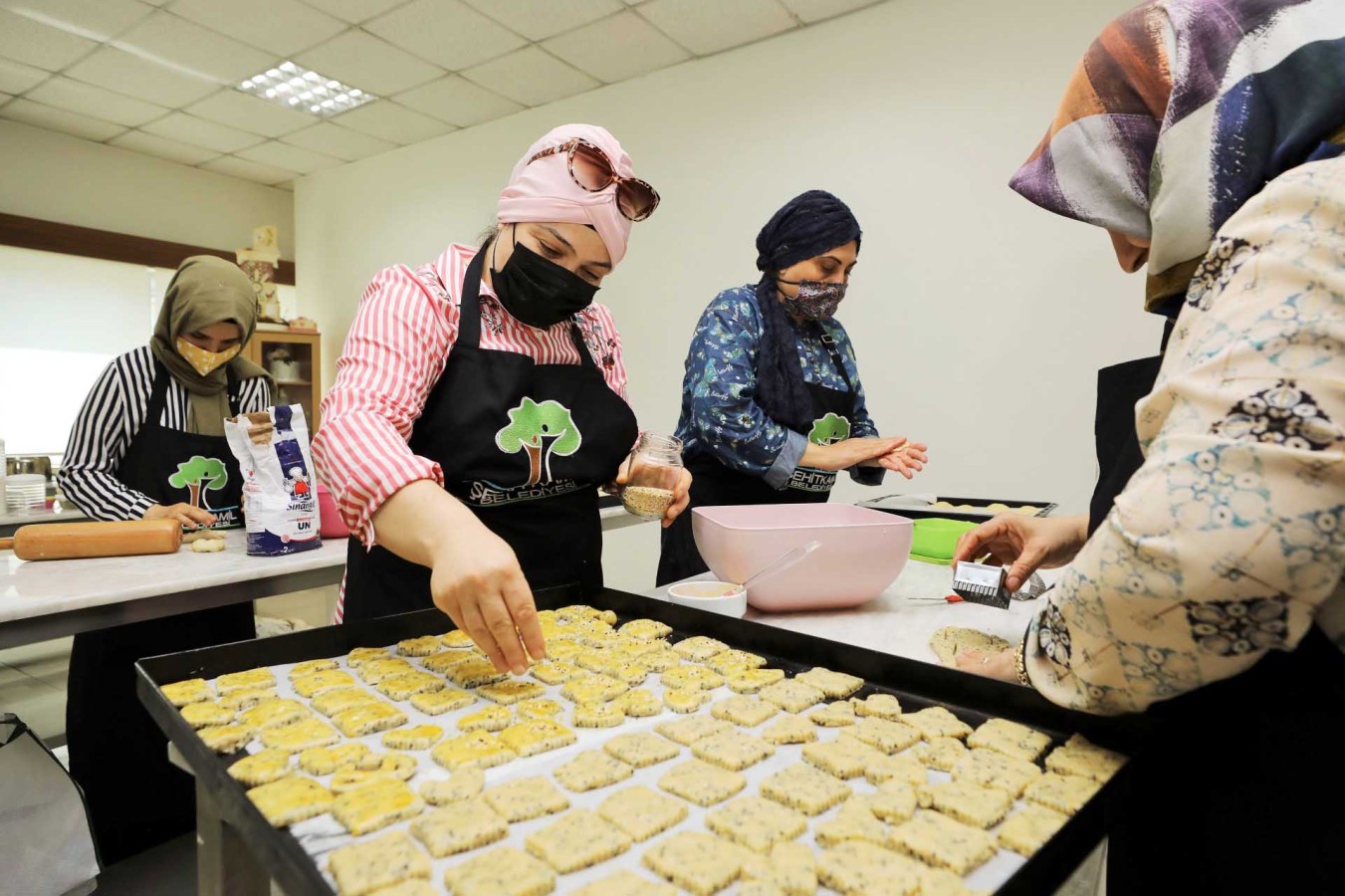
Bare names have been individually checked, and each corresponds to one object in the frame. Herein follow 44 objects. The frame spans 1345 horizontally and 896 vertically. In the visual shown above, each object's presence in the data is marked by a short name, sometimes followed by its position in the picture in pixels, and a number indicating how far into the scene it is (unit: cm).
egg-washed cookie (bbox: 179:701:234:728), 89
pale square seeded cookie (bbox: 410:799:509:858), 72
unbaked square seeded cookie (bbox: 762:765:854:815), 79
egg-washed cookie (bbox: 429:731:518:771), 88
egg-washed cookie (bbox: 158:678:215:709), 95
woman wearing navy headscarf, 215
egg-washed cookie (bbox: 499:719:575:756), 91
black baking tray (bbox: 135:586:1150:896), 67
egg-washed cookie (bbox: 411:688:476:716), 101
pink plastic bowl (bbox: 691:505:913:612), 134
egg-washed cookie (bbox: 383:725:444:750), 92
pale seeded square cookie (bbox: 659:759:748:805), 81
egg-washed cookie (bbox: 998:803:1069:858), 70
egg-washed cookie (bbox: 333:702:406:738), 94
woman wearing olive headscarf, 228
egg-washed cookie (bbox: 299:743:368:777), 83
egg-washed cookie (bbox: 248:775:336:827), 71
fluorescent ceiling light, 449
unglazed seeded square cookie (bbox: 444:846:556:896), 64
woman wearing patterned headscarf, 55
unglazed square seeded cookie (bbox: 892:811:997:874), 68
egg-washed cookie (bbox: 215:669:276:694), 101
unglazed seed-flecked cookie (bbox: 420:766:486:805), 80
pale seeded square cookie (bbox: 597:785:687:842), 75
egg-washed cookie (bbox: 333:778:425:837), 73
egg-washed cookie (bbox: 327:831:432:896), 62
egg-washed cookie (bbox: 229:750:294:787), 78
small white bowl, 132
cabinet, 607
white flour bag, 196
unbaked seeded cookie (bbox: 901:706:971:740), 92
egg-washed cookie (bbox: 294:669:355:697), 104
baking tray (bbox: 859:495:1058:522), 219
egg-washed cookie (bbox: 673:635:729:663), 119
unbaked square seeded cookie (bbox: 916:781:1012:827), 75
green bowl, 181
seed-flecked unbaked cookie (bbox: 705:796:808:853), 73
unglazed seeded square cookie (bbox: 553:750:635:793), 84
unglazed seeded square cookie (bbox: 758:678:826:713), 102
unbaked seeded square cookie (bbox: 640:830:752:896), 65
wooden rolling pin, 199
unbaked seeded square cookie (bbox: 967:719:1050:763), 87
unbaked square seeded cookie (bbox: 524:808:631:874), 69
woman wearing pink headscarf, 131
